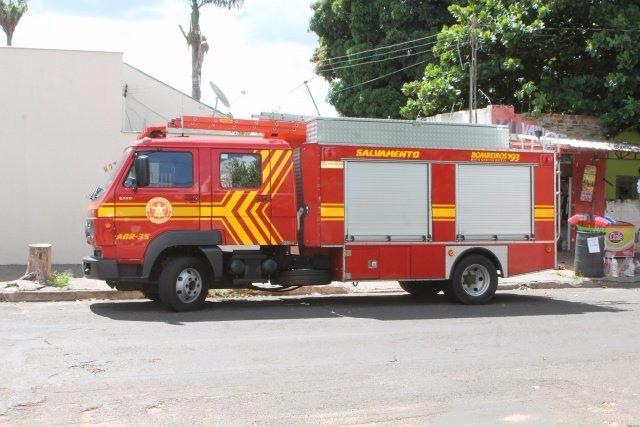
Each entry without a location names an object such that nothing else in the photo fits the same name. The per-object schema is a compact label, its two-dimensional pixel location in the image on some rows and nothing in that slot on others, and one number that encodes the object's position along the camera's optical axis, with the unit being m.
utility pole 19.53
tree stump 12.86
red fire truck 10.43
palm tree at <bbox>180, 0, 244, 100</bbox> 28.94
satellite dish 13.91
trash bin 15.79
